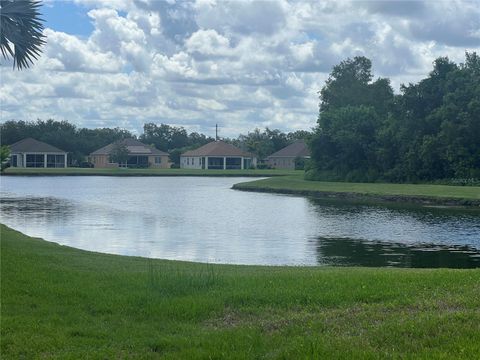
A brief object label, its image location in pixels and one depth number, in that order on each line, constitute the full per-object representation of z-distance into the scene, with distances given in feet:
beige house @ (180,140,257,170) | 439.63
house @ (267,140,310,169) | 449.89
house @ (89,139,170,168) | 453.17
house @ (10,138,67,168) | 420.36
